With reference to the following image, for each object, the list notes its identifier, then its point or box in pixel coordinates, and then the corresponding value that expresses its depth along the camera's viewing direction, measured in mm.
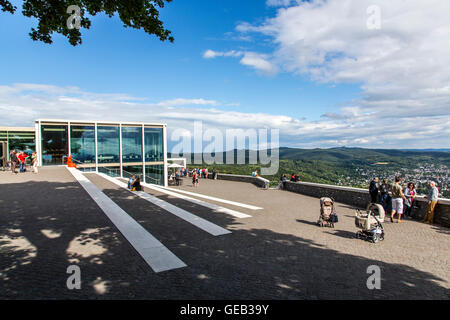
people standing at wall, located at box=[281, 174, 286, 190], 20531
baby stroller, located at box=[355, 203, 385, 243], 6715
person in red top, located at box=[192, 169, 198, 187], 22941
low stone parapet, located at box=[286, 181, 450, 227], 8883
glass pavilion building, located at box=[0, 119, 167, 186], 29594
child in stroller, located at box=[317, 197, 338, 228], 8234
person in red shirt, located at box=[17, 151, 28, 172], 19625
